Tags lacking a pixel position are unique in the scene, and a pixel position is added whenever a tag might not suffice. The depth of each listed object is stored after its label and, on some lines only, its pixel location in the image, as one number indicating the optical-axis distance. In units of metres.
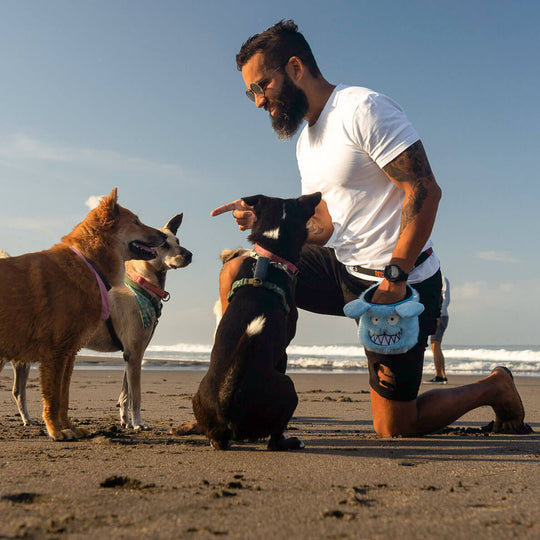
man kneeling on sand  3.45
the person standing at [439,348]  10.83
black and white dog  2.93
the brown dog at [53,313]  3.71
